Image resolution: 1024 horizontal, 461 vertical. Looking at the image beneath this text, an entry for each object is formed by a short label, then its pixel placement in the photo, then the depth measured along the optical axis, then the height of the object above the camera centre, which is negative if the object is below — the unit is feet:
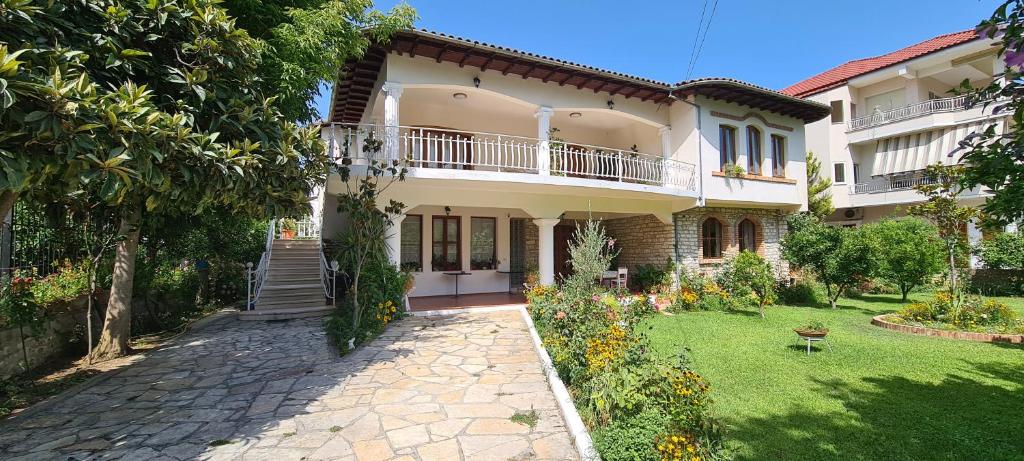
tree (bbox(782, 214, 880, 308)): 38.96 -1.03
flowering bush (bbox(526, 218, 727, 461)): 11.31 -4.34
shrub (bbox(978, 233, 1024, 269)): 48.65 -1.21
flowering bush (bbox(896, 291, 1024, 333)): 28.68 -5.24
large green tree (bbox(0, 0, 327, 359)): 9.02 +3.79
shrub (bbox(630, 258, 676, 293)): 43.01 -3.26
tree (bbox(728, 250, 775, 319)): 37.14 -2.91
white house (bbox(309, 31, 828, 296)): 32.19 +7.97
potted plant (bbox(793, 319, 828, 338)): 23.15 -4.81
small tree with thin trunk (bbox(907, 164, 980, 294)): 31.86 +2.40
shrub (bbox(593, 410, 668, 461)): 10.98 -5.13
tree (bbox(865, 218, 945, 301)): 38.81 -0.82
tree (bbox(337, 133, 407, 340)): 25.49 +1.72
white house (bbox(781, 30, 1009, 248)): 58.23 +17.80
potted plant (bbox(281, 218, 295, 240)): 55.21 +2.84
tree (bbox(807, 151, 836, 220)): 57.00 +6.78
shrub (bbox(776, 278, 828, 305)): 44.19 -5.28
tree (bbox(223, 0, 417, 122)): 20.57 +10.62
